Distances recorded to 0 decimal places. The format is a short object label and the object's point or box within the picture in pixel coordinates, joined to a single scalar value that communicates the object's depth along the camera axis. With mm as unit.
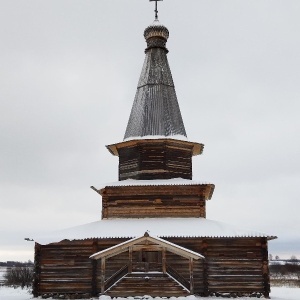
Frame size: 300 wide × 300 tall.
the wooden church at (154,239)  18891
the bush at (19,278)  35469
